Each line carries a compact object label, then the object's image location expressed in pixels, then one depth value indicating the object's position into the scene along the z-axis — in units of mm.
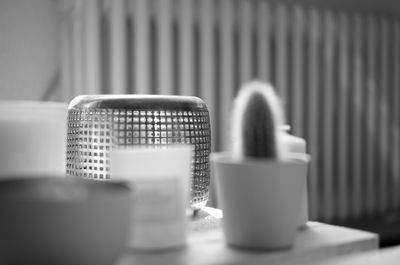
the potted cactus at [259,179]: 600
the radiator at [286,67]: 2002
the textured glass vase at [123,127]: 680
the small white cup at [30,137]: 637
